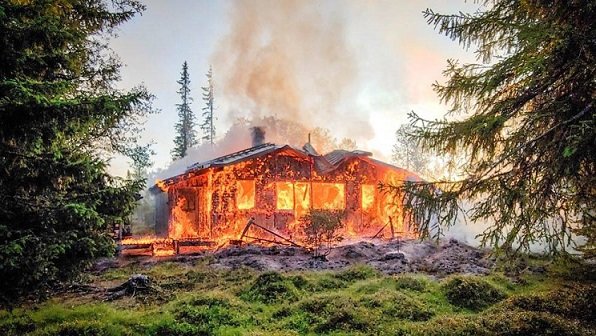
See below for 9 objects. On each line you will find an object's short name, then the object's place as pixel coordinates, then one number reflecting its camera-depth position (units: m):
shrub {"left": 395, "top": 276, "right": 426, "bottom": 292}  10.40
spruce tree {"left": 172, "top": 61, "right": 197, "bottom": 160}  55.59
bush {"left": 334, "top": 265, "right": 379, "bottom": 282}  12.25
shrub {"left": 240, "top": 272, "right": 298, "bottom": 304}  9.72
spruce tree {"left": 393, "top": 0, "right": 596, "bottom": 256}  5.69
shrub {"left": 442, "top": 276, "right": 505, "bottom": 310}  9.18
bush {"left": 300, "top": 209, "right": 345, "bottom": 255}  17.64
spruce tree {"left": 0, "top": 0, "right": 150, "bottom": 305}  4.79
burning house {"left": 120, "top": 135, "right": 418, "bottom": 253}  23.62
